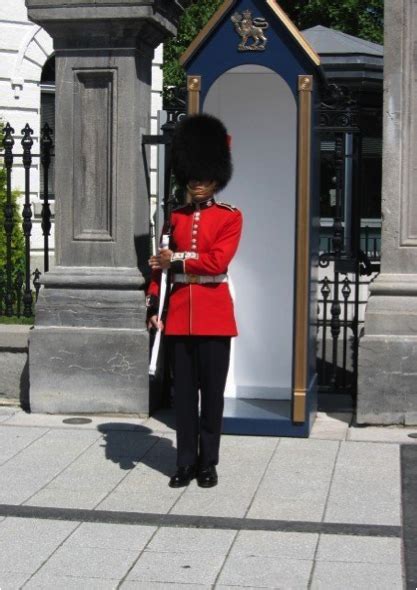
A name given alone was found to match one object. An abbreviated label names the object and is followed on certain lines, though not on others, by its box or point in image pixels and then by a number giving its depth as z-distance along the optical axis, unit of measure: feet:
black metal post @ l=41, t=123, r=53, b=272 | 29.89
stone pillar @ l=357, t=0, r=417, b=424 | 26.94
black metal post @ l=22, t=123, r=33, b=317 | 29.73
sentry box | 28.53
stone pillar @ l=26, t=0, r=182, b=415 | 28.14
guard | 22.45
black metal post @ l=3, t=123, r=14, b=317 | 30.04
